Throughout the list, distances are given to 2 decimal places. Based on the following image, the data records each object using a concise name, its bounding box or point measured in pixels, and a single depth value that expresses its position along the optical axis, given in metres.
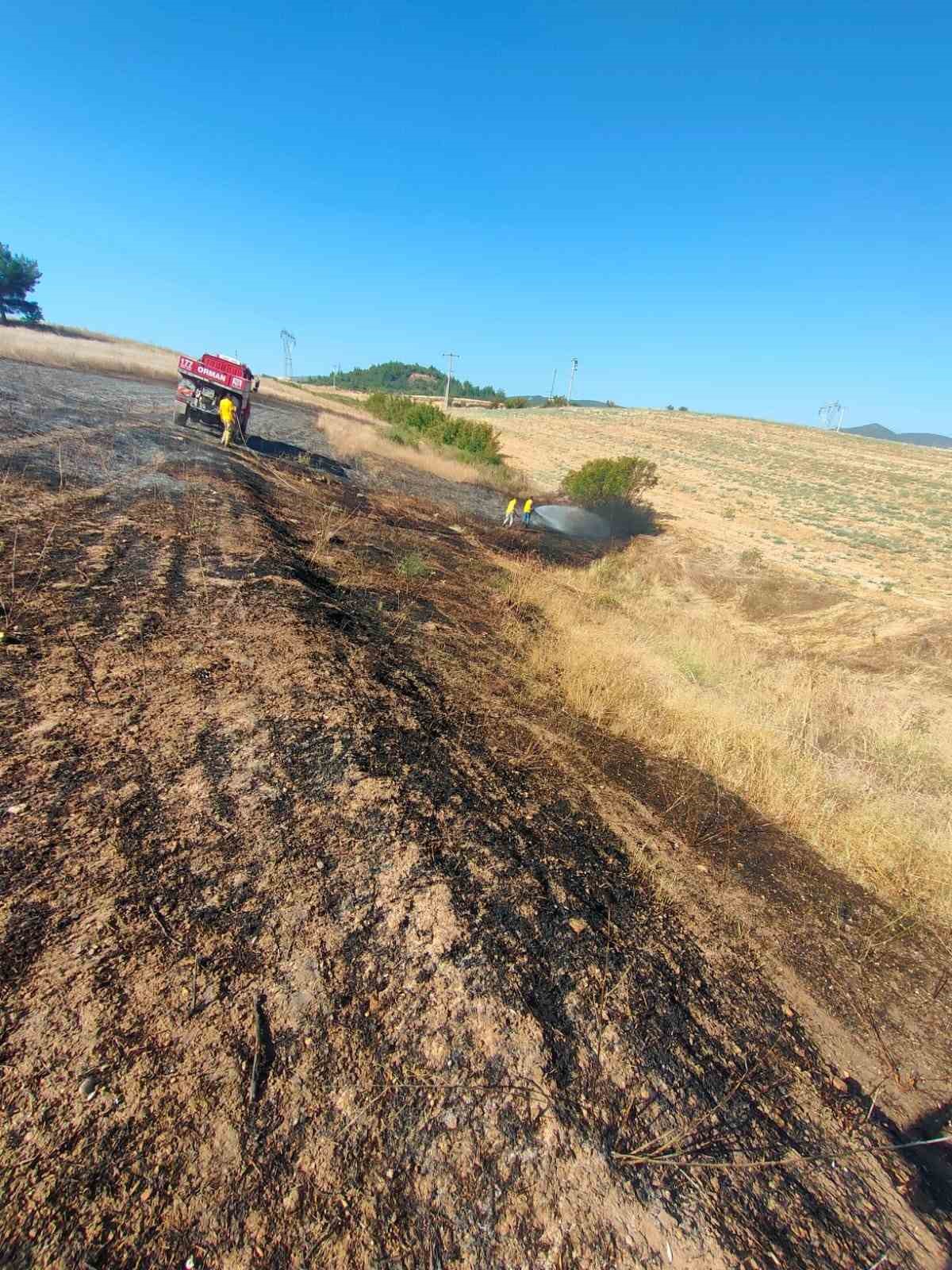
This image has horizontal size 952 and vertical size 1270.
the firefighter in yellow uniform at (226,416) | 15.06
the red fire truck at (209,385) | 15.46
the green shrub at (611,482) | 22.36
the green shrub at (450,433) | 30.08
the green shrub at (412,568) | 8.97
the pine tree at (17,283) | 51.59
